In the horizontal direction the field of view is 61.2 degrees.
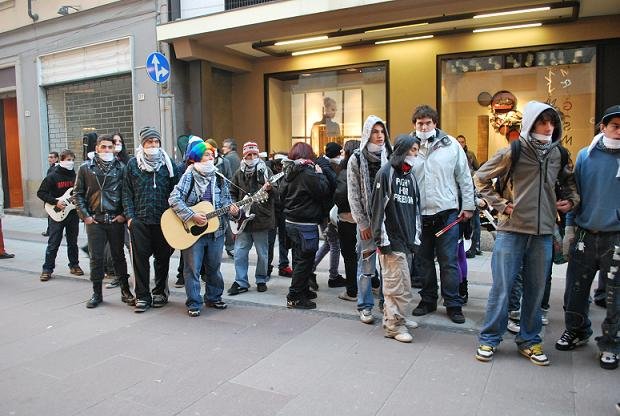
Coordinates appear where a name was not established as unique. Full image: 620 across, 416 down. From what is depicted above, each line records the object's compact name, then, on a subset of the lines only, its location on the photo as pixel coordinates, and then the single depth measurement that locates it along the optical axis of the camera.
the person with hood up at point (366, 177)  4.93
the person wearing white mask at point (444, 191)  5.17
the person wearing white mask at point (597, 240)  4.04
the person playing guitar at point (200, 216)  5.64
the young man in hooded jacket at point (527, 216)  4.09
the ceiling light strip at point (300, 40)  10.85
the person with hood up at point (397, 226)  4.61
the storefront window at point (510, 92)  9.88
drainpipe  14.21
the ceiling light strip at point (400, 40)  10.64
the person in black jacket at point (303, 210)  5.72
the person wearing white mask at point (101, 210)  6.14
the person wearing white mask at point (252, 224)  6.43
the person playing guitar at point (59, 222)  7.75
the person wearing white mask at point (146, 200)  5.80
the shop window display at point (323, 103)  11.73
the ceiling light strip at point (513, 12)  8.82
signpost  9.42
